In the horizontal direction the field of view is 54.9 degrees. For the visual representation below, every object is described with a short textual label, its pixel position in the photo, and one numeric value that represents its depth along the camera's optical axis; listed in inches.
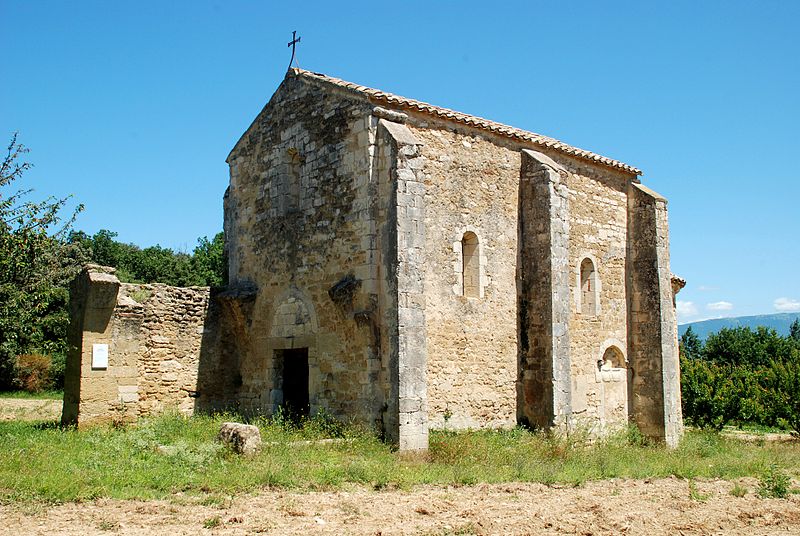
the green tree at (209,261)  1285.7
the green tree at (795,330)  1870.8
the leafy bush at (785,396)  858.1
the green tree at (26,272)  591.2
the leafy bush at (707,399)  838.5
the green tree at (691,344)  1637.7
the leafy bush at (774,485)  448.7
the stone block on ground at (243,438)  436.5
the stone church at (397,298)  517.0
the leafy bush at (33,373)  1068.5
